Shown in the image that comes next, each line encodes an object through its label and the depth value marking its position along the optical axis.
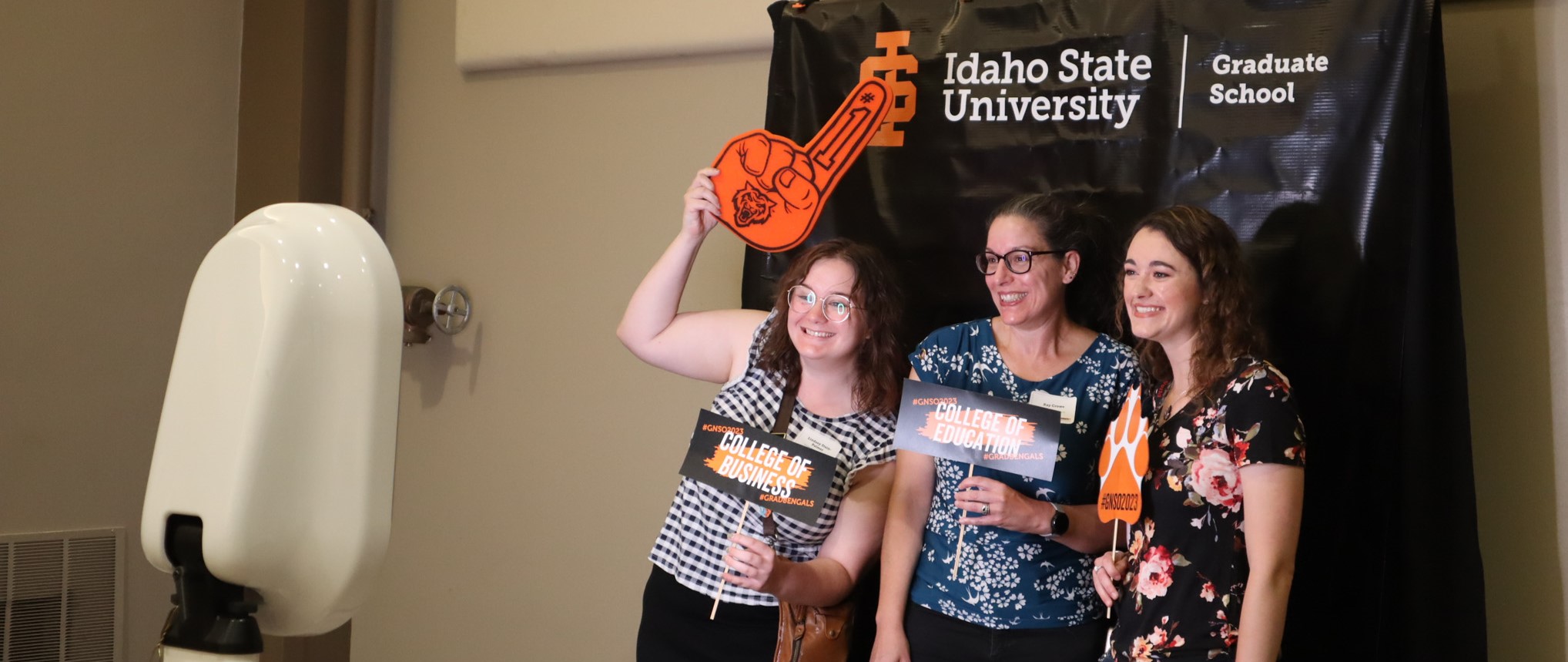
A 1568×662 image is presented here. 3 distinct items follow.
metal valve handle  3.37
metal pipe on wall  3.45
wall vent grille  3.06
